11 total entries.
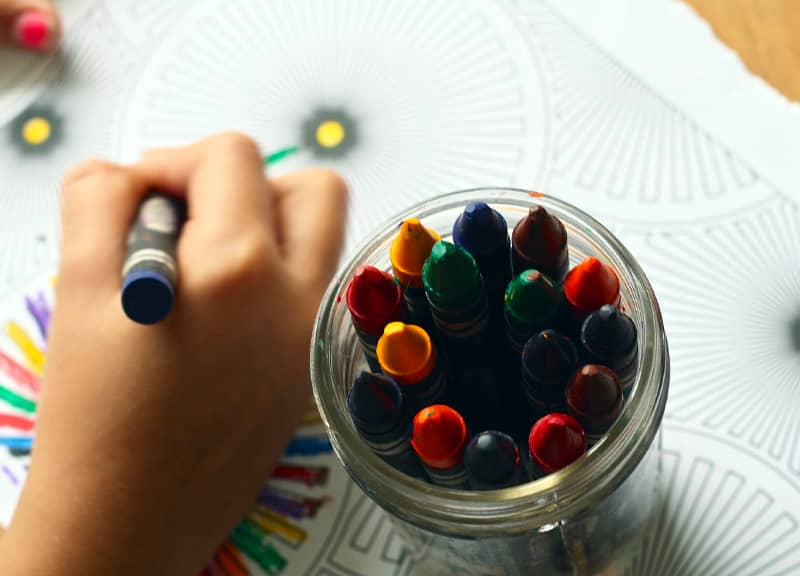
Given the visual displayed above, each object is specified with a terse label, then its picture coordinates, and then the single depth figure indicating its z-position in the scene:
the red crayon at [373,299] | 0.33
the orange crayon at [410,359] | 0.32
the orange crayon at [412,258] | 0.32
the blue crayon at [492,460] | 0.30
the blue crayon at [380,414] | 0.31
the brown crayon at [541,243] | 0.32
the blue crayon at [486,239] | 0.33
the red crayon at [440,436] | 0.31
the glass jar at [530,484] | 0.31
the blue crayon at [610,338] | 0.31
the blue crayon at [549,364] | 0.31
